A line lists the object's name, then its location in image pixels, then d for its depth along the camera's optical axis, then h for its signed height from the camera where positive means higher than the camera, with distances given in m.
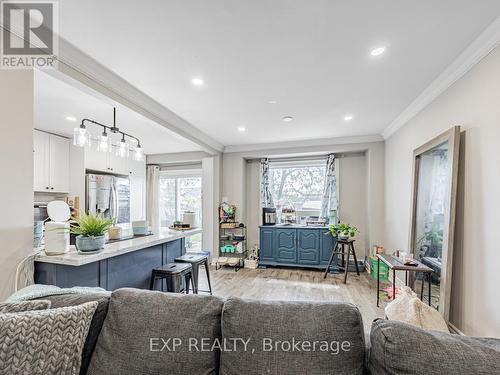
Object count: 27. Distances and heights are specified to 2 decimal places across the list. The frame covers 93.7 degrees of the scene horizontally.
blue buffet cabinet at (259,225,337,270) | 4.54 -1.26
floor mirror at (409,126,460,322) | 2.13 -0.28
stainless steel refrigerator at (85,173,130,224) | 4.20 -0.31
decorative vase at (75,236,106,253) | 1.86 -0.51
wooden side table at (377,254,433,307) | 2.43 -0.90
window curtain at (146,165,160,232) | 5.73 -0.34
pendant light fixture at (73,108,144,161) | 2.32 +0.39
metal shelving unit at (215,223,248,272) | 5.04 -1.29
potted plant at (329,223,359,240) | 4.21 -0.87
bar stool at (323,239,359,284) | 4.12 -1.25
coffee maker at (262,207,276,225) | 5.00 -0.73
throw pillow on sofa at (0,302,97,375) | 0.94 -0.68
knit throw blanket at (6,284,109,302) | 1.22 -0.62
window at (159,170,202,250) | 5.76 -0.39
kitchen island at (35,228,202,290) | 1.78 -0.76
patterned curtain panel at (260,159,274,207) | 5.25 -0.11
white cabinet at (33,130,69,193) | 3.71 +0.26
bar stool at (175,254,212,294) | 2.82 -0.98
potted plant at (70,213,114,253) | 1.86 -0.43
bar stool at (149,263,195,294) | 2.46 -1.01
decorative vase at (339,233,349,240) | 4.23 -0.96
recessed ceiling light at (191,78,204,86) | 2.38 +1.03
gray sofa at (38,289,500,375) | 0.85 -0.66
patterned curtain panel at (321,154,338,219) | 4.89 -0.17
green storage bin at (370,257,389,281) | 3.80 -1.44
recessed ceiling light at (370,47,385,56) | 1.92 +1.10
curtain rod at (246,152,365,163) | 4.91 +0.55
